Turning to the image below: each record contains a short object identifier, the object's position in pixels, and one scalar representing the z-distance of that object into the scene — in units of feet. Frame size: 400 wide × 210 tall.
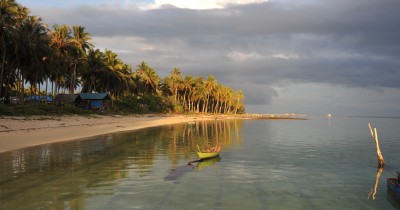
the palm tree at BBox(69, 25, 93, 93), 218.89
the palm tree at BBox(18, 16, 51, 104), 162.20
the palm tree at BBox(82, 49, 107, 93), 254.06
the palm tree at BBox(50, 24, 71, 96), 208.85
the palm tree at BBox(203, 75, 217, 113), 449.56
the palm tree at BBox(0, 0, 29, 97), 146.51
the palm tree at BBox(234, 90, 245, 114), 547.90
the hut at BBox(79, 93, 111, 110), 236.98
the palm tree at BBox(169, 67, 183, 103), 399.03
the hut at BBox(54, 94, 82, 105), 228.74
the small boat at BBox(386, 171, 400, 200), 45.05
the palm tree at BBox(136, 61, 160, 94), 350.43
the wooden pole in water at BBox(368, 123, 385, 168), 72.07
